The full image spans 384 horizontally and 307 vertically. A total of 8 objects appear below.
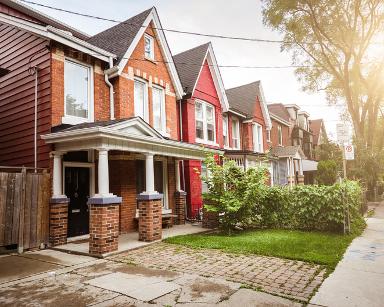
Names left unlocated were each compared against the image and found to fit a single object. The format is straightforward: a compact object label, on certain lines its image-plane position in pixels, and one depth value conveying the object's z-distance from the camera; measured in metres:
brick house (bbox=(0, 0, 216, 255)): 9.48
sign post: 10.68
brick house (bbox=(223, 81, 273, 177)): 20.75
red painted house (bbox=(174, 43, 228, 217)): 16.55
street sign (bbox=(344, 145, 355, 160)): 10.87
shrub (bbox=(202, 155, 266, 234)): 11.38
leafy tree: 21.03
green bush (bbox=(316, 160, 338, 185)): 27.39
